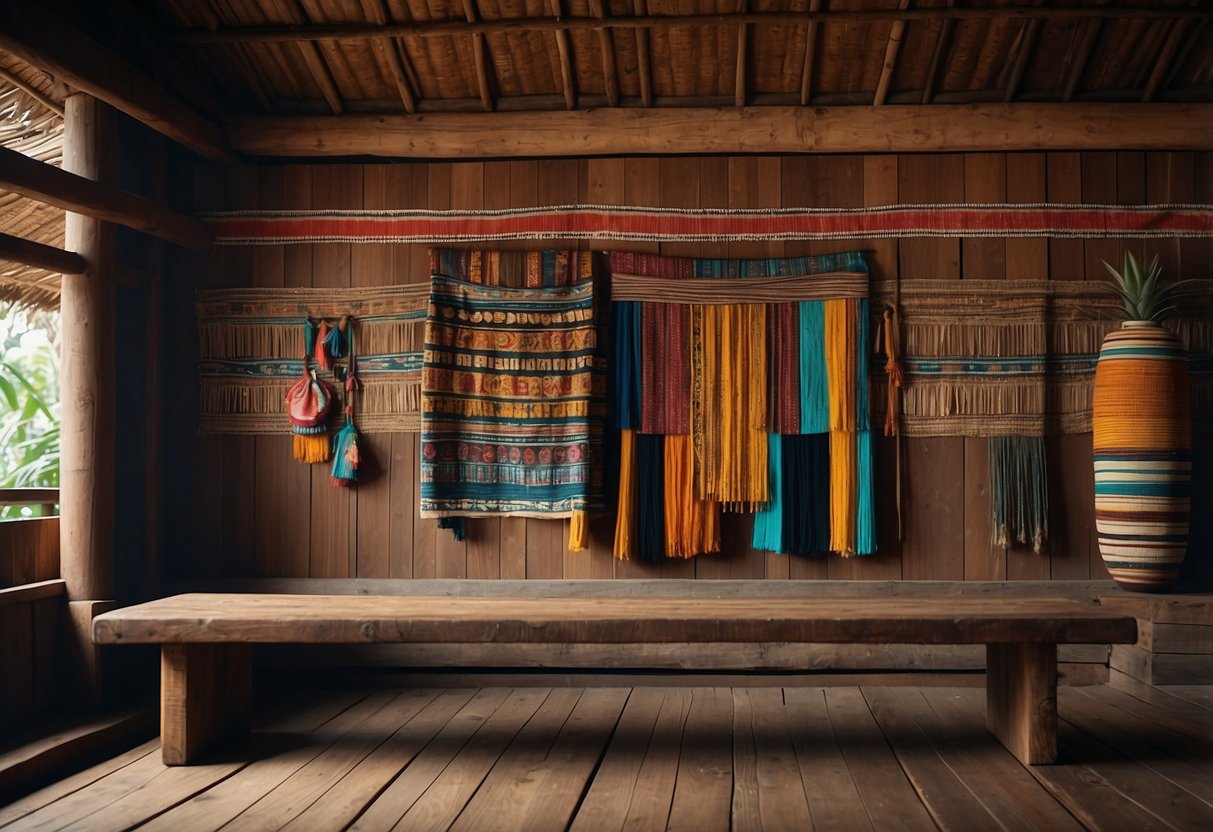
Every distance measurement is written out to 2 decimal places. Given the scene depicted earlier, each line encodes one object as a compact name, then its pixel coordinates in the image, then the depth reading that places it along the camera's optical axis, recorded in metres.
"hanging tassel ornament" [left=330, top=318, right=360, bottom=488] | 4.20
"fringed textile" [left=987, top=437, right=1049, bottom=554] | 4.05
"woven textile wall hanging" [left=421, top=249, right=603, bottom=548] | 4.12
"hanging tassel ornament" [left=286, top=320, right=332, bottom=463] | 4.20
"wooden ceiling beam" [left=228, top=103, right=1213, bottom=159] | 4.02
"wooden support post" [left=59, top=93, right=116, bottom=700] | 3.48
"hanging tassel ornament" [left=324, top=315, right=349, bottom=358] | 4.26
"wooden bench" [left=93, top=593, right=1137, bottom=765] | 2.85
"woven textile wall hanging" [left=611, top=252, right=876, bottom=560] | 4.09
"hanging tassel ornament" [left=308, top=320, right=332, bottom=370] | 4.26
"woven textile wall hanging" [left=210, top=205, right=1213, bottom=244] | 4.13
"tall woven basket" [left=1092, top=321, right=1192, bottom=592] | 3.78
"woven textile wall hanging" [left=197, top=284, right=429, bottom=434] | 4.27
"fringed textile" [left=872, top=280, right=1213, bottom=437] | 4.10
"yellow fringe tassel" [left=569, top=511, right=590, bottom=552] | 4.06
